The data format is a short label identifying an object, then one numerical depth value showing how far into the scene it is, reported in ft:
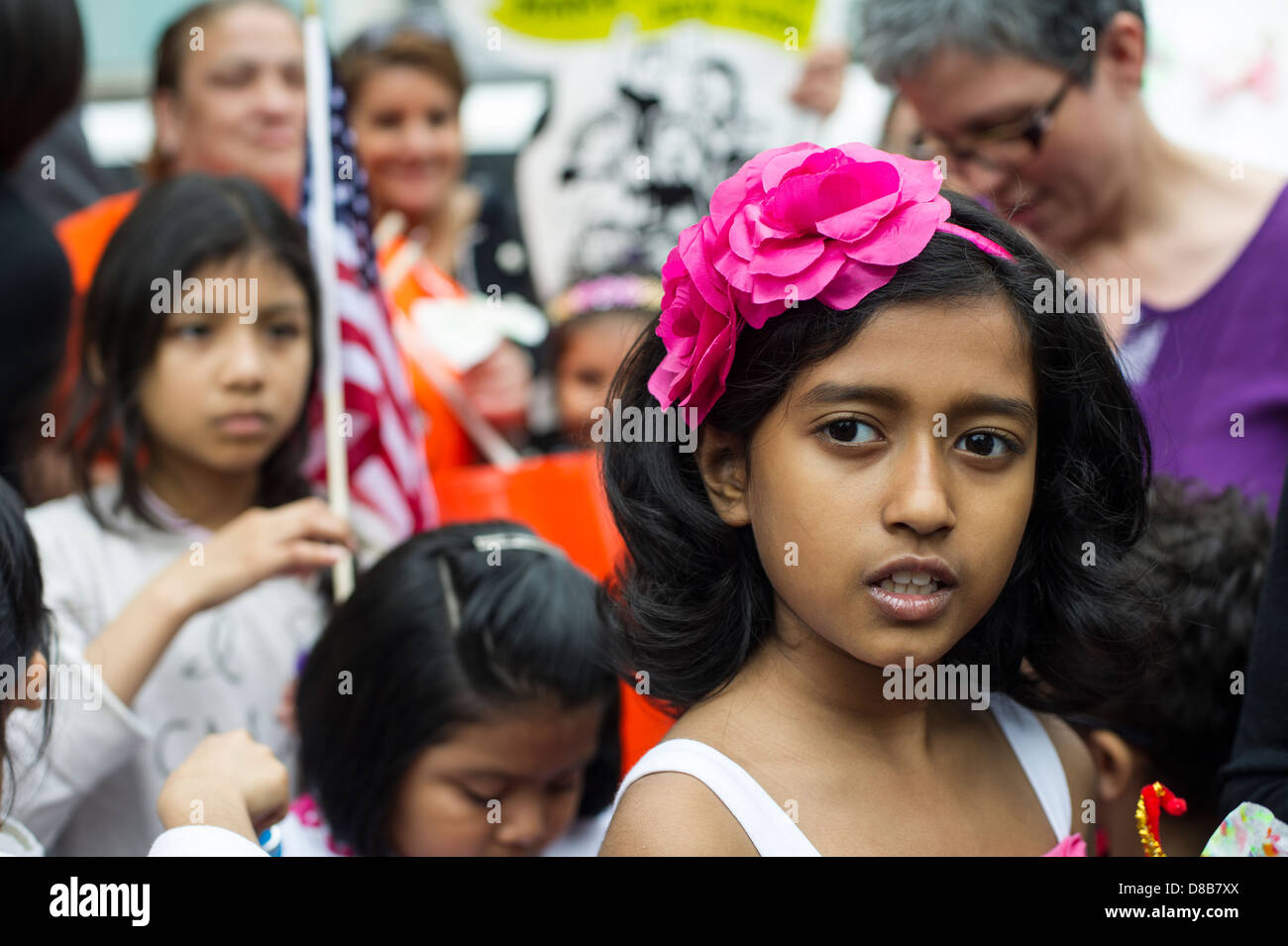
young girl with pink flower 5.34
